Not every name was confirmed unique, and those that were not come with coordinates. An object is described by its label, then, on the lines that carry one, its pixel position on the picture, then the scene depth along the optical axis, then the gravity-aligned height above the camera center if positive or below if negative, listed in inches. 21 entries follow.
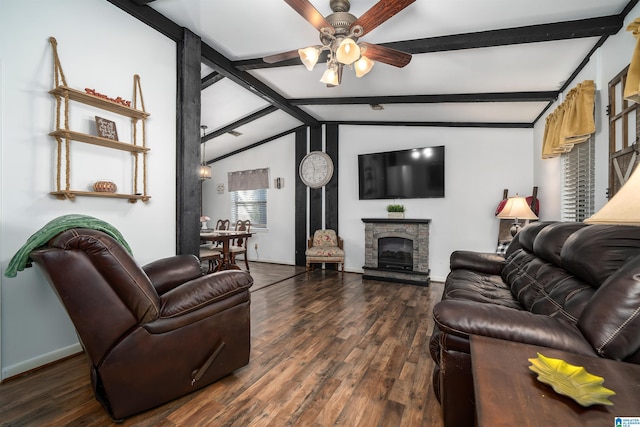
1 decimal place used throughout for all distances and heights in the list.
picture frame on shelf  85.2 +25.3
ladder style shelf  76.7 +22.4
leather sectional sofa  37.7 -16.0
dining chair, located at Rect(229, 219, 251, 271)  186.5 -23.3
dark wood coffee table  24.5 -17.6
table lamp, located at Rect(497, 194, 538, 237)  124.6 +1.0
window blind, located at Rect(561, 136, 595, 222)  96.9 +11.4
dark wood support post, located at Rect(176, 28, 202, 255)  108.3 +27.8
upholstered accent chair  194.7 -25.1
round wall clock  210.8 +32.3
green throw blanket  52.1 -5.0
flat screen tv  176.2 +25.0
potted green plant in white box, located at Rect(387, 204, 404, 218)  186.4 +0.8
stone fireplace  173.5 -24.2
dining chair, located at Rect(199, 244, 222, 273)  142.7 -23.3
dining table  153.7 -17.7
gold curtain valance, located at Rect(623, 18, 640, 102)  61.5 +29.4
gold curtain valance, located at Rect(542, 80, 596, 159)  89.2 +31.3
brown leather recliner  49.6 -21.7
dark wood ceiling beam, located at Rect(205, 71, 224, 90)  140.7 +66.8
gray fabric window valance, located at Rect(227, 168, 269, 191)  245.6 +28.9
